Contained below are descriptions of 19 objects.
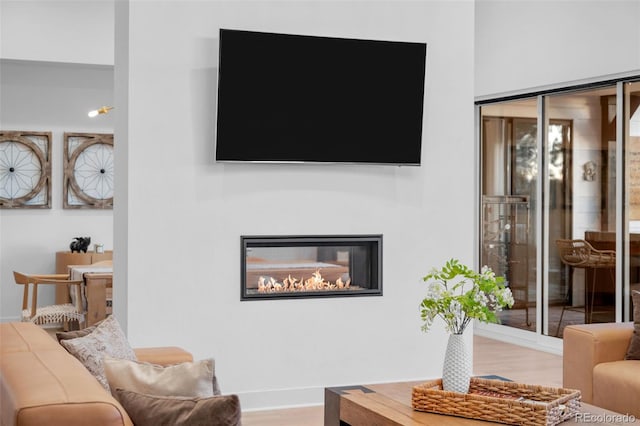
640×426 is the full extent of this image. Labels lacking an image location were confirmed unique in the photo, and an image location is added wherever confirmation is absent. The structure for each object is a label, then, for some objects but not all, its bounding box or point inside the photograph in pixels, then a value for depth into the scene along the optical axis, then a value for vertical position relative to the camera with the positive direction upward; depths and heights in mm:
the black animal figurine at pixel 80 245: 9352 -434
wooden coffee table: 3338 -824
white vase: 3490 -645
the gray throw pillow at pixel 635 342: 4496 -691
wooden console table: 9242 -590
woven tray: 3211 -753
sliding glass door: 6801 +42
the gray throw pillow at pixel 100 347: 2883 -489
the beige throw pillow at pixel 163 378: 2400 -482
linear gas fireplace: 5363 -378
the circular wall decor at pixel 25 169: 9383 +376
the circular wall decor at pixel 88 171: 9625 +379
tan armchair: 4188 -798
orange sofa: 2150 -495
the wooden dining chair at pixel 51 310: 7363 -917
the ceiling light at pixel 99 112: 8266 +899
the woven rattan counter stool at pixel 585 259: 6977 -419
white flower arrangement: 3426 -371
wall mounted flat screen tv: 5141 +657
